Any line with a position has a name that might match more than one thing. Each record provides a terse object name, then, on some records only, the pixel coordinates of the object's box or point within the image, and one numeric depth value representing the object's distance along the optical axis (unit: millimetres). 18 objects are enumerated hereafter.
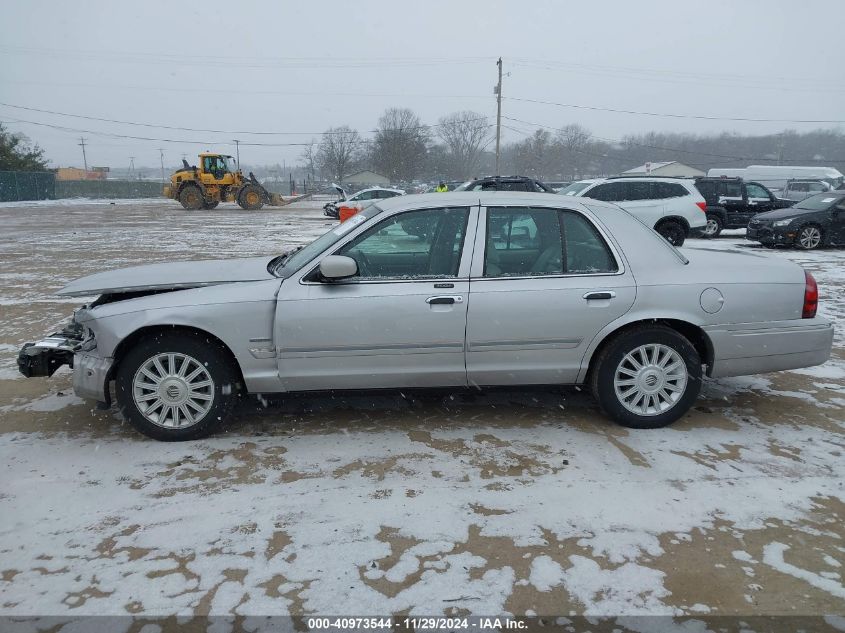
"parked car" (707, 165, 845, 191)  38250
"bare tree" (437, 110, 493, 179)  93062
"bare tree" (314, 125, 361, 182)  88125
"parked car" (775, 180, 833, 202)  27859
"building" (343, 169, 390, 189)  80188
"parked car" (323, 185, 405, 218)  26844
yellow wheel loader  34875
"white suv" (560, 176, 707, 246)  13430
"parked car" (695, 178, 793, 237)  17250
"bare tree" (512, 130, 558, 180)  81125
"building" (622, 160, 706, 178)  64412
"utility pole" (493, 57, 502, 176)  44512
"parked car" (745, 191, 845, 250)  14188
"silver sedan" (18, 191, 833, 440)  3771
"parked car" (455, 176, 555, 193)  17031
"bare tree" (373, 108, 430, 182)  81812
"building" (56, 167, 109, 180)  80000
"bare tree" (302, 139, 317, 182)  95625
